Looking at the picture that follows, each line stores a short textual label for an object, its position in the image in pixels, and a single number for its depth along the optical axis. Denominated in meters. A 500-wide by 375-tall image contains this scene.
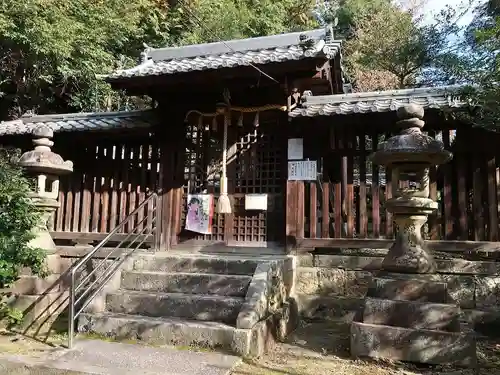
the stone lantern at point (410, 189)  5.68
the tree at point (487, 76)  5.48
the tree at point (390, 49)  21.00
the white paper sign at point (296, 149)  8.26
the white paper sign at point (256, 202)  8.40
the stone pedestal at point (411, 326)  5.13
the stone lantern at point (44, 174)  7.27
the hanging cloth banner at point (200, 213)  8.65
